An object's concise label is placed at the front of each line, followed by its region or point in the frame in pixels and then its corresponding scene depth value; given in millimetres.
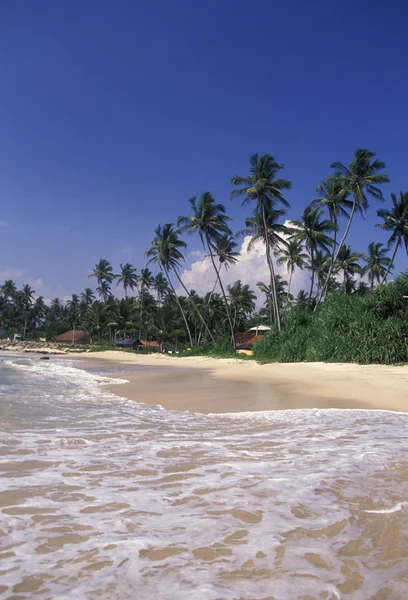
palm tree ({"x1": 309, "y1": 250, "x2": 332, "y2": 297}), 39719
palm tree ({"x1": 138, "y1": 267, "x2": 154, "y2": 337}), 58375
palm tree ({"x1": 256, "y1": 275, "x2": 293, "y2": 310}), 50525
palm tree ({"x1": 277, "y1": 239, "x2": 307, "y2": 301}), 38906
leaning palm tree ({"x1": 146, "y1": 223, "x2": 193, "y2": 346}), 39250
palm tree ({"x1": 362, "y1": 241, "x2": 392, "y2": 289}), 42031
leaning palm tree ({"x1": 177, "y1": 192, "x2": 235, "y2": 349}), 35250
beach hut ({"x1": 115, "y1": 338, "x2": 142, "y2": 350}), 55688
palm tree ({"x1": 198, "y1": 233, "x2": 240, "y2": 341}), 40312
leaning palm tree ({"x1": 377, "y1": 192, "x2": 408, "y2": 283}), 31641
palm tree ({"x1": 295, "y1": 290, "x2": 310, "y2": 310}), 51312
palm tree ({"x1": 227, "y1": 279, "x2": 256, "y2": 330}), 51688
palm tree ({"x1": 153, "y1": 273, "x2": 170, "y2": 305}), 61500
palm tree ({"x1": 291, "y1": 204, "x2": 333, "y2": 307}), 33000
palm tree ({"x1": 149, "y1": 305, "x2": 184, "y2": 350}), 50656
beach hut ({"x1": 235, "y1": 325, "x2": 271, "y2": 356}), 42494
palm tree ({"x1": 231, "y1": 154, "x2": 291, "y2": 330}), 29969
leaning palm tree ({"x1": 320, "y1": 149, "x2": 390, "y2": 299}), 29098
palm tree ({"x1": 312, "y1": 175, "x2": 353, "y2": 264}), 30828
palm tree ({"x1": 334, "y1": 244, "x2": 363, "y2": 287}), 40406
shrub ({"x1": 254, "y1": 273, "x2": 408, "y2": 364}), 17031
